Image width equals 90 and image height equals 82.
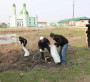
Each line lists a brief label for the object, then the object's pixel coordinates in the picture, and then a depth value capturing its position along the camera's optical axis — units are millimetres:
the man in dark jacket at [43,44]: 5805
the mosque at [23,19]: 55969
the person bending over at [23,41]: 6965
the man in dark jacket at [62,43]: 4871
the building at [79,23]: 45856
